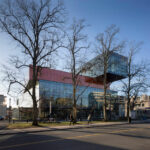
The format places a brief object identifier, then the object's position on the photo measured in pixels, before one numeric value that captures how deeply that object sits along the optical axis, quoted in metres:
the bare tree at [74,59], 25.00
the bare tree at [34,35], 20.10
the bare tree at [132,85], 31.36
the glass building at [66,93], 44.06
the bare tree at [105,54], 29.94
